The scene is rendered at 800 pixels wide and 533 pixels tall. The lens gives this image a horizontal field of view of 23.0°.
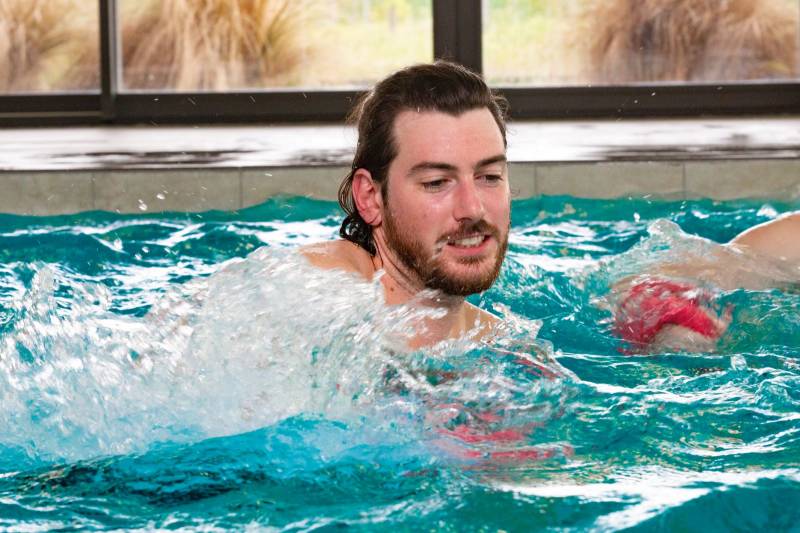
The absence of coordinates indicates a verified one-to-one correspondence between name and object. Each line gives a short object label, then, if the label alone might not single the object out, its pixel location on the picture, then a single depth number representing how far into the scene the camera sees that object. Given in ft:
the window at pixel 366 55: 45.01
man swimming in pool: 13.97
